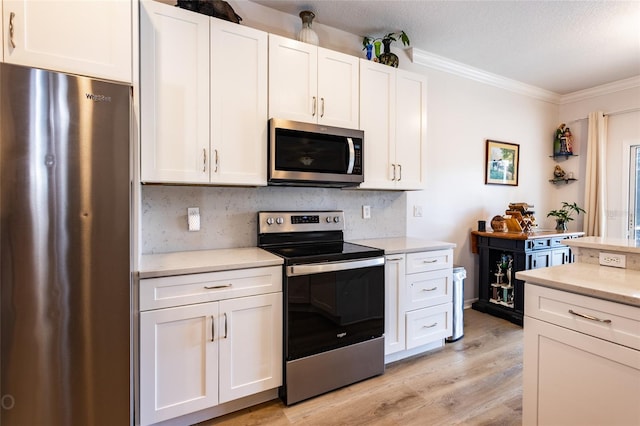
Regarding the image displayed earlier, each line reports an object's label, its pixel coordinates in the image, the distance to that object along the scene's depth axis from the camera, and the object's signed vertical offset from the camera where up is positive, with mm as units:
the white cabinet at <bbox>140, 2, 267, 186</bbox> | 1796 +657
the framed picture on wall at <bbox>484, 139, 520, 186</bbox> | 3855 +578
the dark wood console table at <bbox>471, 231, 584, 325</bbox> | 3236 -540
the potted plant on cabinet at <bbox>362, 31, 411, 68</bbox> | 2695 +1397
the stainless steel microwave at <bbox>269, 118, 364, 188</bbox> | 2098 +375
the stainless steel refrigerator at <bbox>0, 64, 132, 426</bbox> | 1199 -173
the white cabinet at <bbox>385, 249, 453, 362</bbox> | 2350 -727
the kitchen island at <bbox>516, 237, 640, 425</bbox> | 1202 -562
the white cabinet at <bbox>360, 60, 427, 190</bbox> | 2527 +691
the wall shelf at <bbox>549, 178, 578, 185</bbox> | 4427 +411
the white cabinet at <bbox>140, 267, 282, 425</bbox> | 1604 -756
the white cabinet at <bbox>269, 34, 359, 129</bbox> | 2146 +890
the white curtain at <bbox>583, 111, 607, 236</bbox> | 4055 +425
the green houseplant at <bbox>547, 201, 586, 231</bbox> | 3891 -48
